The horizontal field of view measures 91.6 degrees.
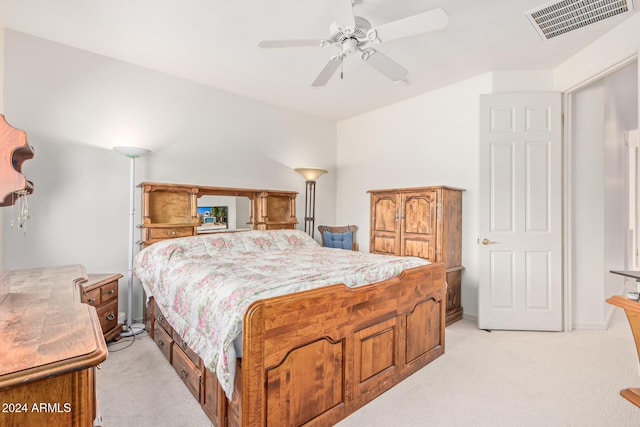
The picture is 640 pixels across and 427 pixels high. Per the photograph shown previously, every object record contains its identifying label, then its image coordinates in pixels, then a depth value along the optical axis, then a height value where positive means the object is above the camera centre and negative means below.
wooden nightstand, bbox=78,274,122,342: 2.64 -0.76
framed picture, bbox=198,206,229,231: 3.78 -0.03
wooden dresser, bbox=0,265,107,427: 0.77 -0.39
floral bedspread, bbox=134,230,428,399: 1.60 -0.41
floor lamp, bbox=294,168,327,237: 4.88 +0.13
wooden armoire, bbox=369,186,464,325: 3.51 -0.14
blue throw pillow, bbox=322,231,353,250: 4.77 -0.38
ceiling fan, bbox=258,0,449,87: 1.88 +1.21
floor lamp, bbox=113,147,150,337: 3.14 -0.28
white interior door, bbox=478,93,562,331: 3.29 +0.05
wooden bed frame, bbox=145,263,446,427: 1.50 -0.81
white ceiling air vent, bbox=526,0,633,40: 2.29 +1.57
